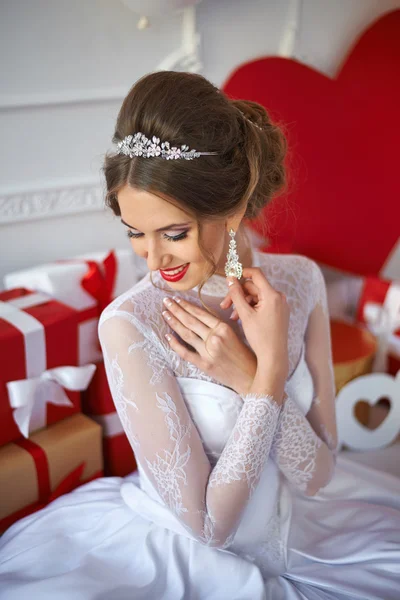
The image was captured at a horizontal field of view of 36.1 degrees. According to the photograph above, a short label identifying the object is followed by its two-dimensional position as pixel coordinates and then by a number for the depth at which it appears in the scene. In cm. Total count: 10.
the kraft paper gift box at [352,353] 221
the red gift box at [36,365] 143
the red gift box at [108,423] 168
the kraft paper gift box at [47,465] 143
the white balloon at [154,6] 170
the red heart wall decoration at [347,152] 240
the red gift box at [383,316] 240
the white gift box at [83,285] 165
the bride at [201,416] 110
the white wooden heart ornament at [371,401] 212
